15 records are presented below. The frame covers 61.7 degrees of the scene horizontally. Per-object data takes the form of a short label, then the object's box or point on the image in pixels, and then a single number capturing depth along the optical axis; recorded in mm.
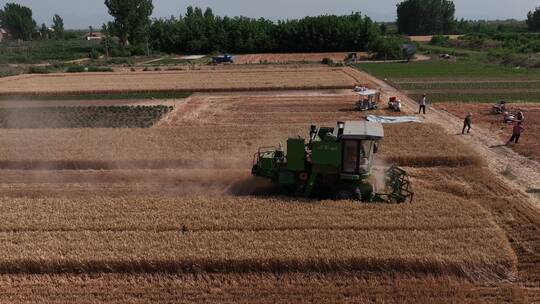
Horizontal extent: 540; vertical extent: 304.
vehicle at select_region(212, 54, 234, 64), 74250
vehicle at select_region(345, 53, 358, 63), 70812
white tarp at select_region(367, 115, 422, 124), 28297
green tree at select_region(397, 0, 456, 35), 146875
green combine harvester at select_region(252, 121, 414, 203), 14219
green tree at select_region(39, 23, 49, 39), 195050
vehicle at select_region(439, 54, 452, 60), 69481
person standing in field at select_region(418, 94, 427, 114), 30672
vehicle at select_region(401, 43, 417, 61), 70175
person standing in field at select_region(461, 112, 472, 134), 25453
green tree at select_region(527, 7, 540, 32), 153000
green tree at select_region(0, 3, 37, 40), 169125
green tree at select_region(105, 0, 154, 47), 103688
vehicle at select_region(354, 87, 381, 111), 32688
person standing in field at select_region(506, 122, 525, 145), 23391
